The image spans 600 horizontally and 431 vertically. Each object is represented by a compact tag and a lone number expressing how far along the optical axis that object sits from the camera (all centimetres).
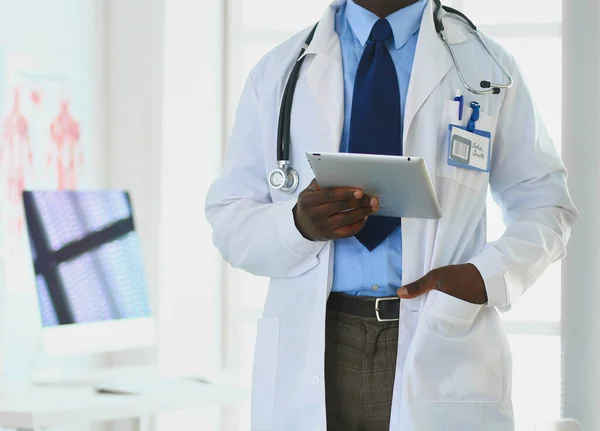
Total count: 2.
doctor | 274
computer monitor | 382
